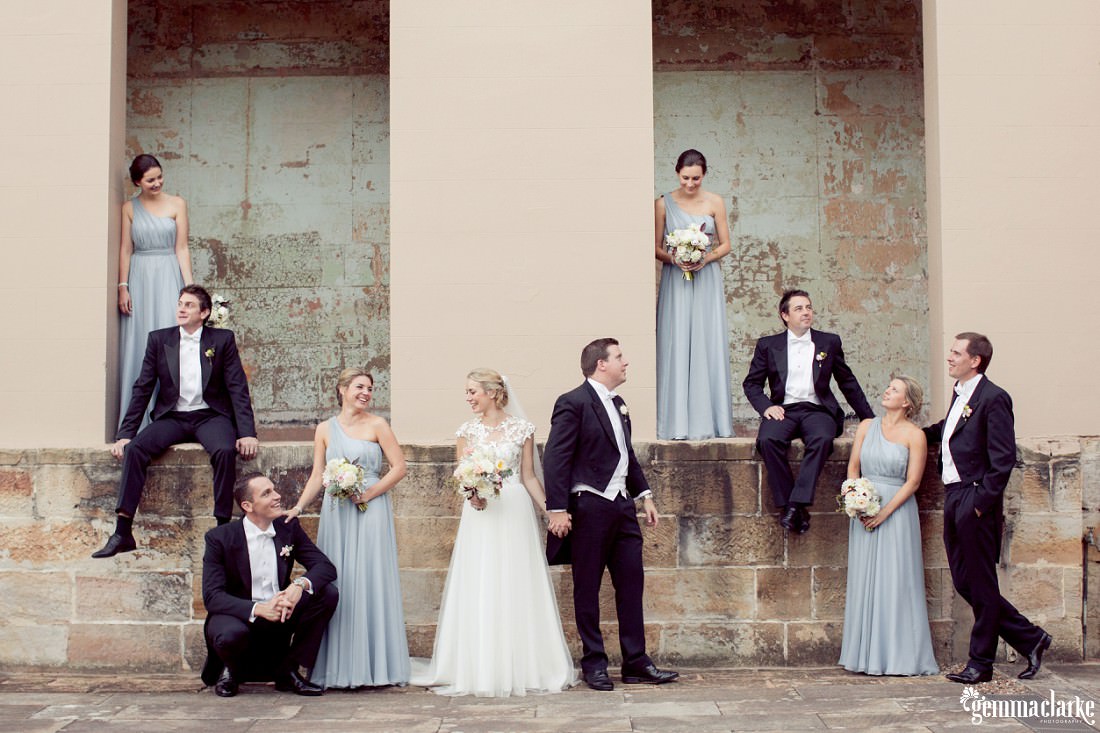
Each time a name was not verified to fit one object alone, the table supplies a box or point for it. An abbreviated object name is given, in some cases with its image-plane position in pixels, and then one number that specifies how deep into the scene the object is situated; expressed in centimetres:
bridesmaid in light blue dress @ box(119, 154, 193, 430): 845
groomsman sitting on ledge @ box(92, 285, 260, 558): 776
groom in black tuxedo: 707
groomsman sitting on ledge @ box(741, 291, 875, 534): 771
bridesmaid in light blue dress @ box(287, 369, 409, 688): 723
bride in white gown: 708
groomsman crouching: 689
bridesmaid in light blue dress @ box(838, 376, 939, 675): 748
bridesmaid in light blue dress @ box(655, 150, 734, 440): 849
